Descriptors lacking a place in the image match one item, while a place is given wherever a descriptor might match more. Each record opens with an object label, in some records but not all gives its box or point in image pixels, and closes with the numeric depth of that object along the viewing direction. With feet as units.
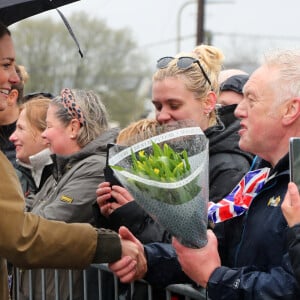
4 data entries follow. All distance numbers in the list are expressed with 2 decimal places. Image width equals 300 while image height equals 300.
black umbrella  10.08
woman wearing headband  12.53
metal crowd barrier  9.75
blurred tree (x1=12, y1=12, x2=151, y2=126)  167.73
